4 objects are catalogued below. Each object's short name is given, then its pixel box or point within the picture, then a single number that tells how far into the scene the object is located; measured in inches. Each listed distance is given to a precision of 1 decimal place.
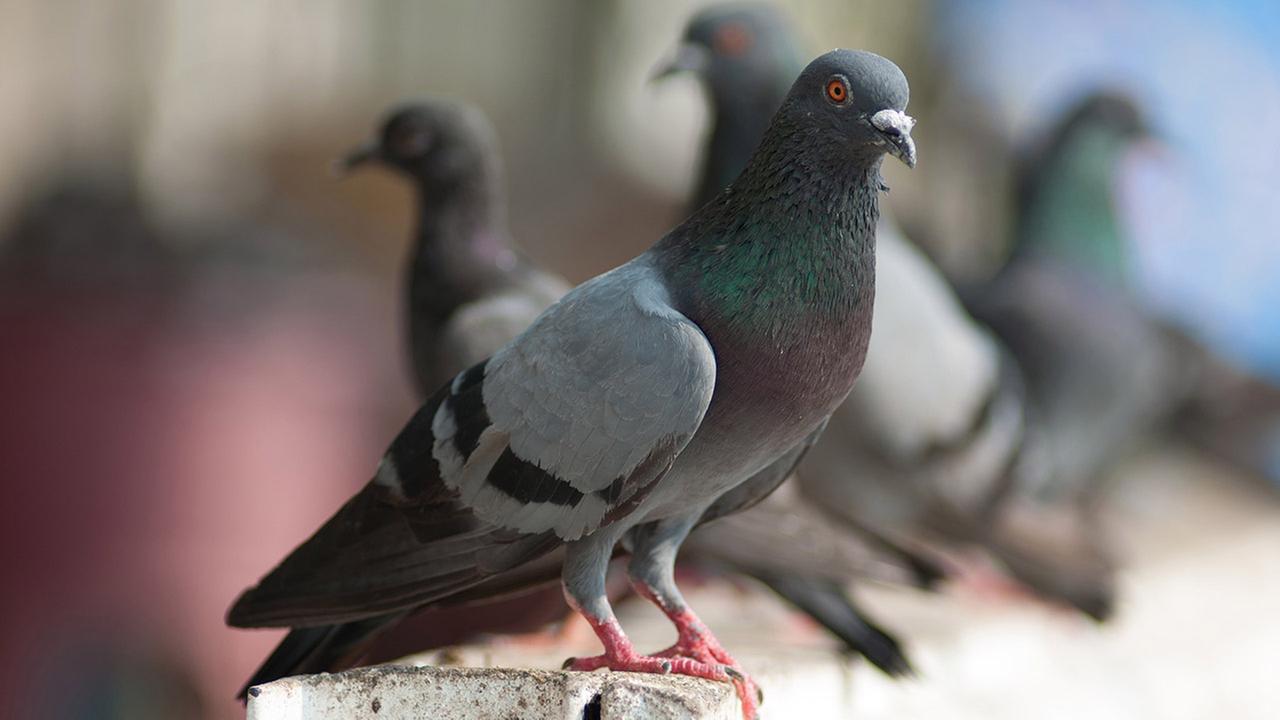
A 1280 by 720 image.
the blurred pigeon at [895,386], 313.1
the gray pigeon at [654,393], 163.8
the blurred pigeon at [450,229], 266.7
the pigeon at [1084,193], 473.1
